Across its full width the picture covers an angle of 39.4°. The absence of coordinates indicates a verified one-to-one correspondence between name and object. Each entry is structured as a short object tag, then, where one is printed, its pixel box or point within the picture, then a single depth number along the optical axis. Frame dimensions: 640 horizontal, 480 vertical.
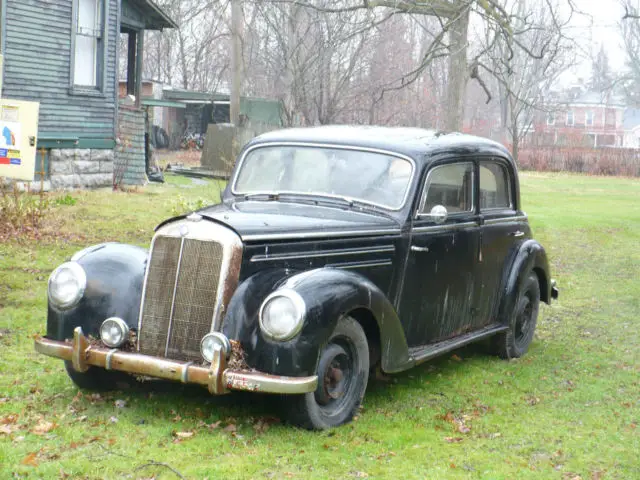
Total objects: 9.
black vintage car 5.10
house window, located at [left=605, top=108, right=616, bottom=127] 82.31
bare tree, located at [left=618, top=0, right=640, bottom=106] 69.04
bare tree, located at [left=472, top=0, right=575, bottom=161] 14.73
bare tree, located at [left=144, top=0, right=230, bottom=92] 45.66
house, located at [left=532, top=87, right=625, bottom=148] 80.10
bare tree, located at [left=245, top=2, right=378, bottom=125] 18.92
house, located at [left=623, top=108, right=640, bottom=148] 86.50
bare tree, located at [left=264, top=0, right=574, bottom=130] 14.97
